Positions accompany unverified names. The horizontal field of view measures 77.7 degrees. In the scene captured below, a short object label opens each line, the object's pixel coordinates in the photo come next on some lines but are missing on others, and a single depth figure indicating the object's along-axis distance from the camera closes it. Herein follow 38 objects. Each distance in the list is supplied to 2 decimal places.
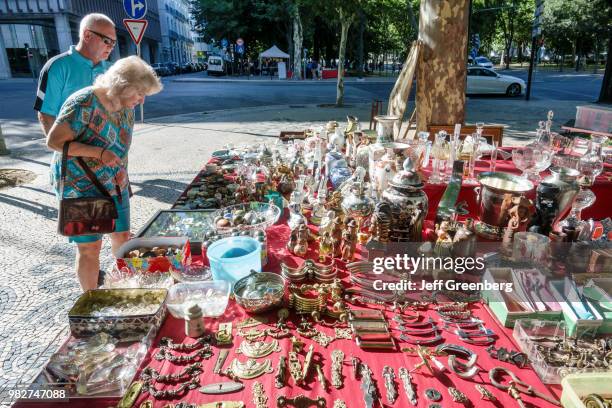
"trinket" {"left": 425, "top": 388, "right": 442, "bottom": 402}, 1.18
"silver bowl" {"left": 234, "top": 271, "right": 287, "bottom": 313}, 1.54
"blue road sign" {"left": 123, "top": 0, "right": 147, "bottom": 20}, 6.50
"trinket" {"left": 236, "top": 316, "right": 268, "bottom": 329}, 1.50
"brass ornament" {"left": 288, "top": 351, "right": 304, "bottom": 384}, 1.24
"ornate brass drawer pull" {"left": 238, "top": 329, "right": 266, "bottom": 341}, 1.44
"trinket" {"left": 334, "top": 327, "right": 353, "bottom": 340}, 1.44
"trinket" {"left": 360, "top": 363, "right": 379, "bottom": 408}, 1.16
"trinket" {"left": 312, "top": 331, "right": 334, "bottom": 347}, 1.41
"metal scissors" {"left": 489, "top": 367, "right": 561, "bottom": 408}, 1.17
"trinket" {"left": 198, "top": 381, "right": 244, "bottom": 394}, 1.20
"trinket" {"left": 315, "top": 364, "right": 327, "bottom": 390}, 1.23
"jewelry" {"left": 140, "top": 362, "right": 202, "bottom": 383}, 1.24
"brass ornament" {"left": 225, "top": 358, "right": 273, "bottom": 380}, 1.26
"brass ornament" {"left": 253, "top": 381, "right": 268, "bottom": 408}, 1.15
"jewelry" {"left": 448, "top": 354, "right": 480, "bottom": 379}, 1.26
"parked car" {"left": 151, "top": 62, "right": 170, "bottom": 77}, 29.79
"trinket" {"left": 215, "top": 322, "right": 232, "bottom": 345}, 1.41
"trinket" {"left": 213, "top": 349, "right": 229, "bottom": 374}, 1.28
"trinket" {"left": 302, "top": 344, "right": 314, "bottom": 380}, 1.26
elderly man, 2.56
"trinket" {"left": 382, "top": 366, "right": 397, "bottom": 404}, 1.18
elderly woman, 1.94
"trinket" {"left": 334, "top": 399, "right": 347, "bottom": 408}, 1.15
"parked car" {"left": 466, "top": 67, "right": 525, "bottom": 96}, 15.16
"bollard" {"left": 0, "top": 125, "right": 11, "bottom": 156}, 6.73
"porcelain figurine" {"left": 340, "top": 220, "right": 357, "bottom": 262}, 1.96
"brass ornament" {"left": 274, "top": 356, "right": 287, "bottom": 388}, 1.23
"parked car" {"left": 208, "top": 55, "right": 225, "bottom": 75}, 30.17
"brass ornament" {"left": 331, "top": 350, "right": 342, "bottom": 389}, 1.23
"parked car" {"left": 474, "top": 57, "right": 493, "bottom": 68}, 31.48
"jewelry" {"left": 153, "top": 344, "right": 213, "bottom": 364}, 1.33
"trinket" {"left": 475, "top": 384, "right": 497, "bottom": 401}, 1.19
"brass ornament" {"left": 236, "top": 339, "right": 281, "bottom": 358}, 1.35
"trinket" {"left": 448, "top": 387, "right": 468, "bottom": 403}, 1.17
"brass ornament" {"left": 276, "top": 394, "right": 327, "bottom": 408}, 1.16
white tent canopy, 26.47
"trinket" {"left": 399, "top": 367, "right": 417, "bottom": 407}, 1.18
